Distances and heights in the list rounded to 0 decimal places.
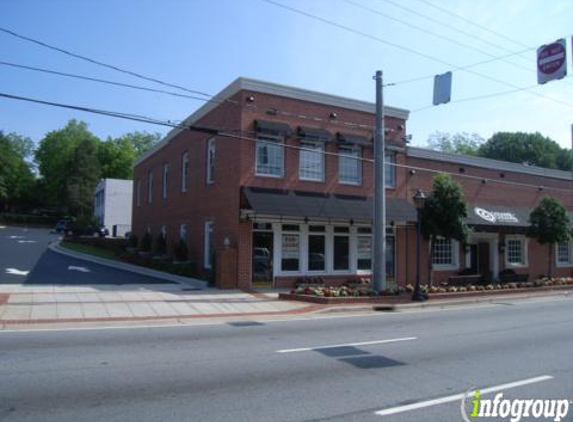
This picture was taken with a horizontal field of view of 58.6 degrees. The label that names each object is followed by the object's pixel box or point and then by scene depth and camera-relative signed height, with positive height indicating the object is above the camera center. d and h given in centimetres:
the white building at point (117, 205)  6075 +394
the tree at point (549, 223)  2556 +106
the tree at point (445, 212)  2084 +126
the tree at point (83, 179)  8006 +934
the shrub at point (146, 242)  3209 -23
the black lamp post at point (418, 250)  1855 -28
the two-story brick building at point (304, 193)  1994 +212
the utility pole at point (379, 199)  1822 +153
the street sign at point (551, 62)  1236 +449
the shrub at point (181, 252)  2439 -62
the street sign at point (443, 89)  1562 +473
